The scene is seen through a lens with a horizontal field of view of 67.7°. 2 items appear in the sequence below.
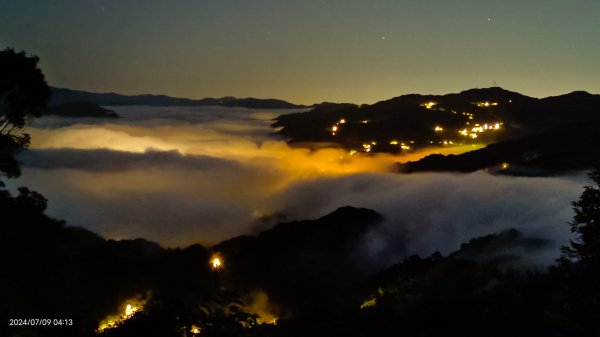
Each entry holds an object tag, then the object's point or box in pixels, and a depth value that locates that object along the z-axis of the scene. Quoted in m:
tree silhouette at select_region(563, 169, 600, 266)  23.25
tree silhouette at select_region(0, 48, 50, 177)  27.59
